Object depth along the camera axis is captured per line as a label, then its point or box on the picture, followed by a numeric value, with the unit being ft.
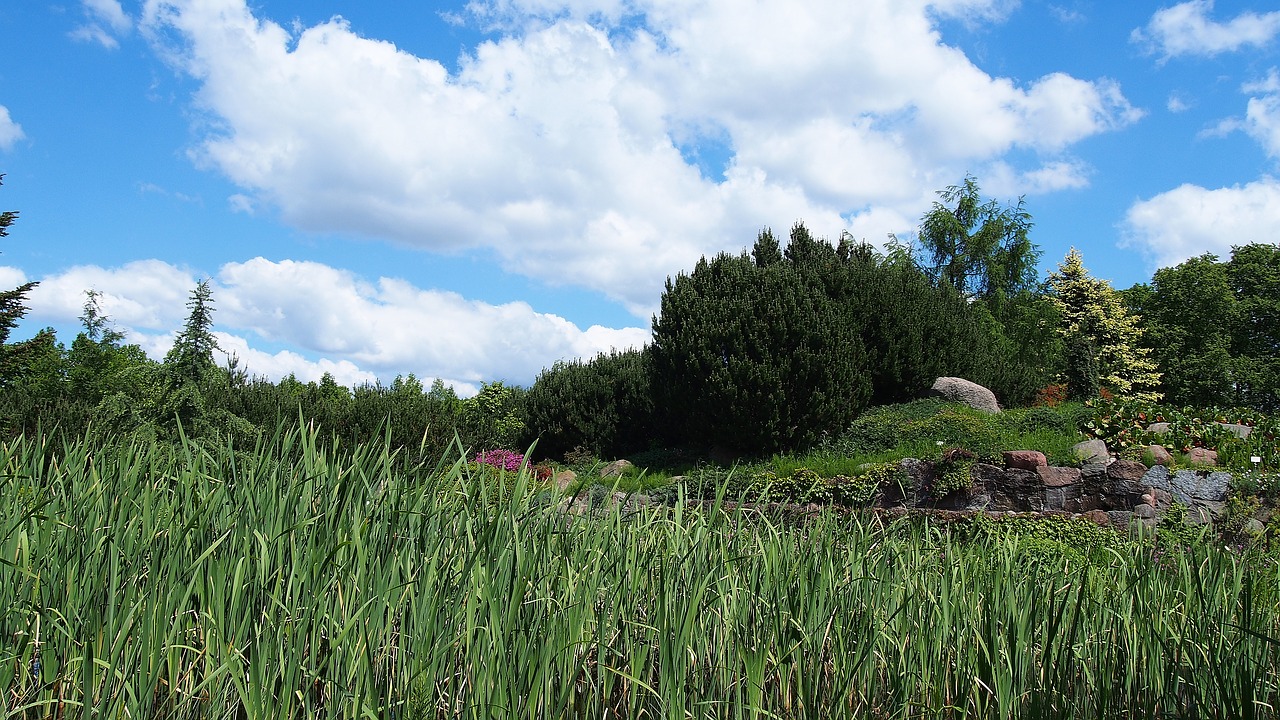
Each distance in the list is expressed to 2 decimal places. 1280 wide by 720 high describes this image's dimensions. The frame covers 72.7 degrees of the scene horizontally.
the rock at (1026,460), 35.04
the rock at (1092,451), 35.05
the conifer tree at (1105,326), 87.86
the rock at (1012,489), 34.71
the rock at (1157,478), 33.22
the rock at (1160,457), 34.09
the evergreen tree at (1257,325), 92.32
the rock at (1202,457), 33.71
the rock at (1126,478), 33.42
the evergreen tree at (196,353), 38.04
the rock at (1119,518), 30.50
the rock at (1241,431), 36.99
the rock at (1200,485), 32.32
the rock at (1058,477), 34.55
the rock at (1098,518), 28.39
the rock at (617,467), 44.32
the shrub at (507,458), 43.15
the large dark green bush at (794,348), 43.88
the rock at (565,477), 36.81
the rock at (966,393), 48.14
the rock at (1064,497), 34.40
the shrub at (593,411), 52.95
